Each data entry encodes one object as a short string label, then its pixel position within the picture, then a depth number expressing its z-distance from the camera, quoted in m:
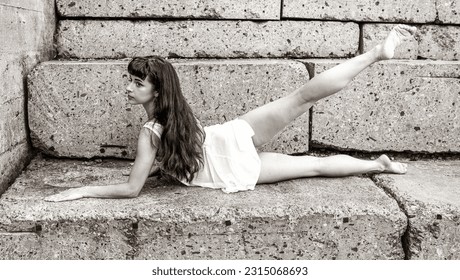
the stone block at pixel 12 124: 3.05
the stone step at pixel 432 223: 2.74
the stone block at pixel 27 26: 3.11
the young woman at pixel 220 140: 2.95
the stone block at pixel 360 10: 3.90
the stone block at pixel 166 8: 3.78
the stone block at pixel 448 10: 4.00
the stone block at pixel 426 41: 4.00
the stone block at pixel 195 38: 3.81
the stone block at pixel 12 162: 3.04
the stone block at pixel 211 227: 2.67
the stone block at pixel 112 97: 3.44
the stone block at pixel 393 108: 3.57
